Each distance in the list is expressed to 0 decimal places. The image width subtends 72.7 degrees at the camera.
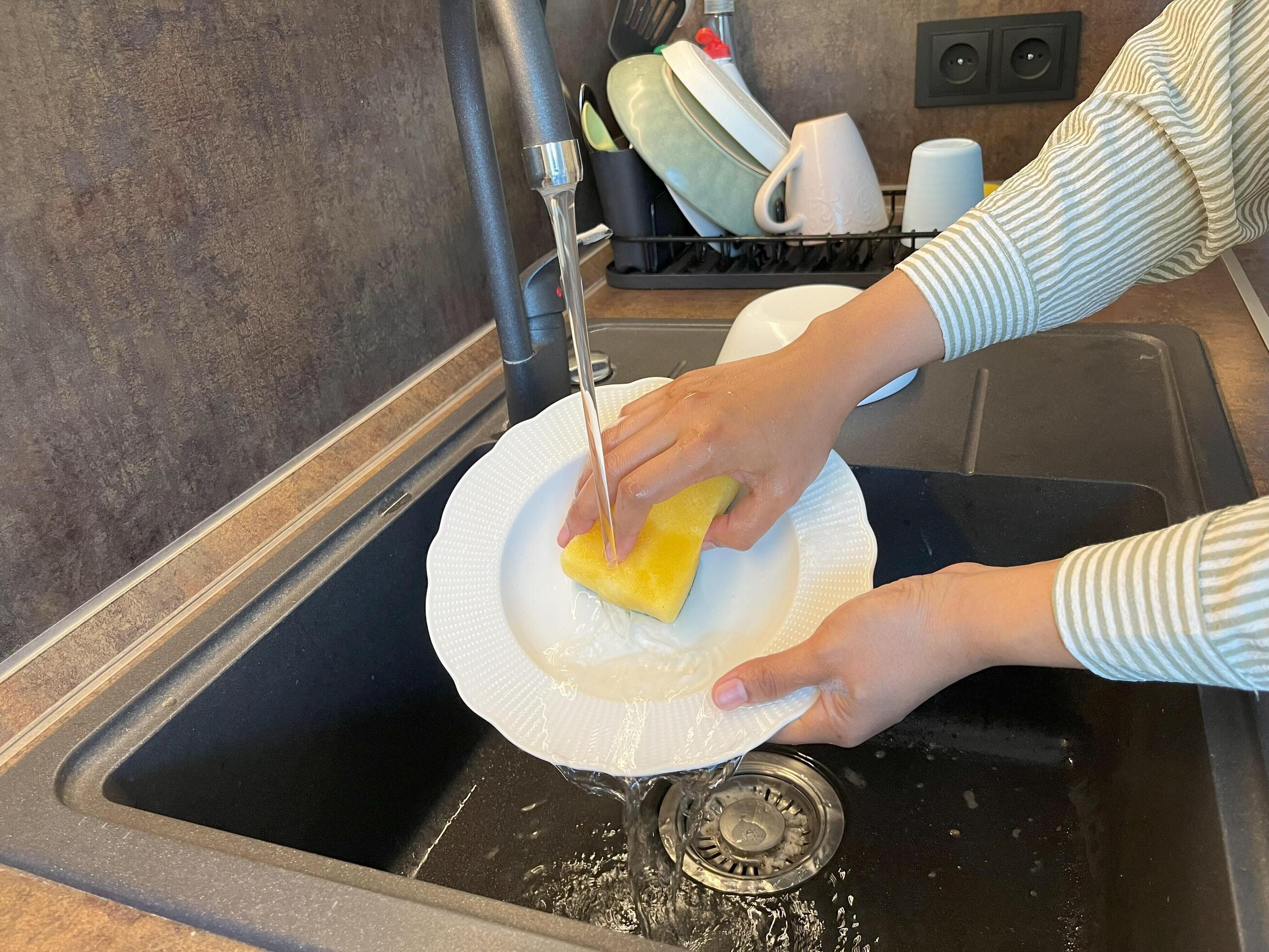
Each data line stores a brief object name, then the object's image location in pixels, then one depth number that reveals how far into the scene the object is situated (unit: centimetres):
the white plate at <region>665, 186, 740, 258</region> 111
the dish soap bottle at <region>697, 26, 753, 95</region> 122
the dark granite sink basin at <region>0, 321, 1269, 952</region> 43
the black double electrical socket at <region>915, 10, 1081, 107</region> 117
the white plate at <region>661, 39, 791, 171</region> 104
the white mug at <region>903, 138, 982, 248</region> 101
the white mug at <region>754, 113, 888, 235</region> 105
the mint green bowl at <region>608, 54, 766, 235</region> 105
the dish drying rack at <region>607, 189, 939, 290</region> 104
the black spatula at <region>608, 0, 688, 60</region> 126
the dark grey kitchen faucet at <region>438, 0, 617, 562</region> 48
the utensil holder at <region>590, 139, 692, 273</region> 111
